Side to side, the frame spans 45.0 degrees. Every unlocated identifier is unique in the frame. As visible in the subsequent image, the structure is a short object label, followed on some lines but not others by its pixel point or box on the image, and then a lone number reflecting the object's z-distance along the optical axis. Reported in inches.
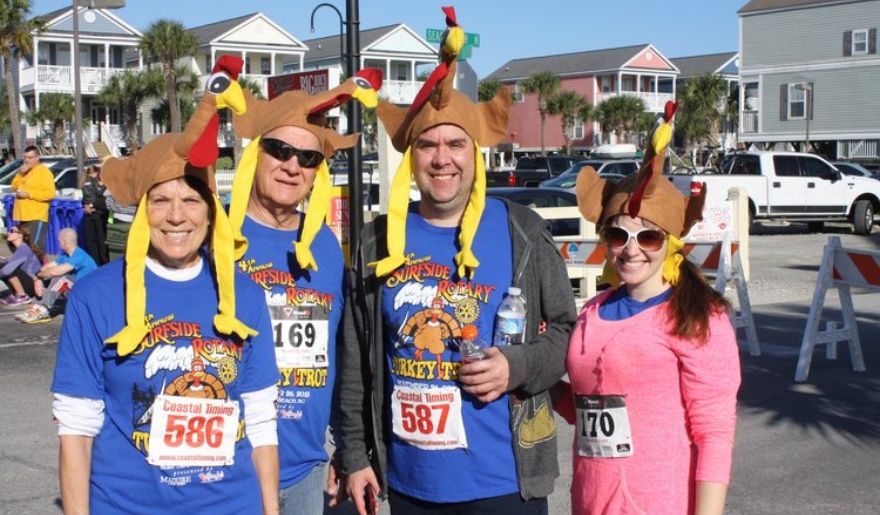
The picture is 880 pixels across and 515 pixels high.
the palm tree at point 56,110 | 2202.3
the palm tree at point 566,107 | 2780.5
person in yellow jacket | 663.1
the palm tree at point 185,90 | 2219.5
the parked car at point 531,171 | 1332.1
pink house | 2878.9
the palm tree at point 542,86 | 2780.5
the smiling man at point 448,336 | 132.8
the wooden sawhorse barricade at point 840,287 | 367.6
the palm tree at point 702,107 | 2485.2
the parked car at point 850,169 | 1254.3
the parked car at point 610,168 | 1182.9
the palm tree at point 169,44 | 2181.3
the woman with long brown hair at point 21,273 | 594.9
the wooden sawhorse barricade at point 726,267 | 416.2
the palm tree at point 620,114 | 2748.5
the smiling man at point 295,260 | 144.6
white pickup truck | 1021.2
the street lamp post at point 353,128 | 380.5
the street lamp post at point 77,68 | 837.2
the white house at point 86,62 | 2272.4
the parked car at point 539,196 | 588.1
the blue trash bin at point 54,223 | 684.1
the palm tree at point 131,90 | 2198.6
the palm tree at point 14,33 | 1754.4
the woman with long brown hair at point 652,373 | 120.3
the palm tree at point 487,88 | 2714.1
